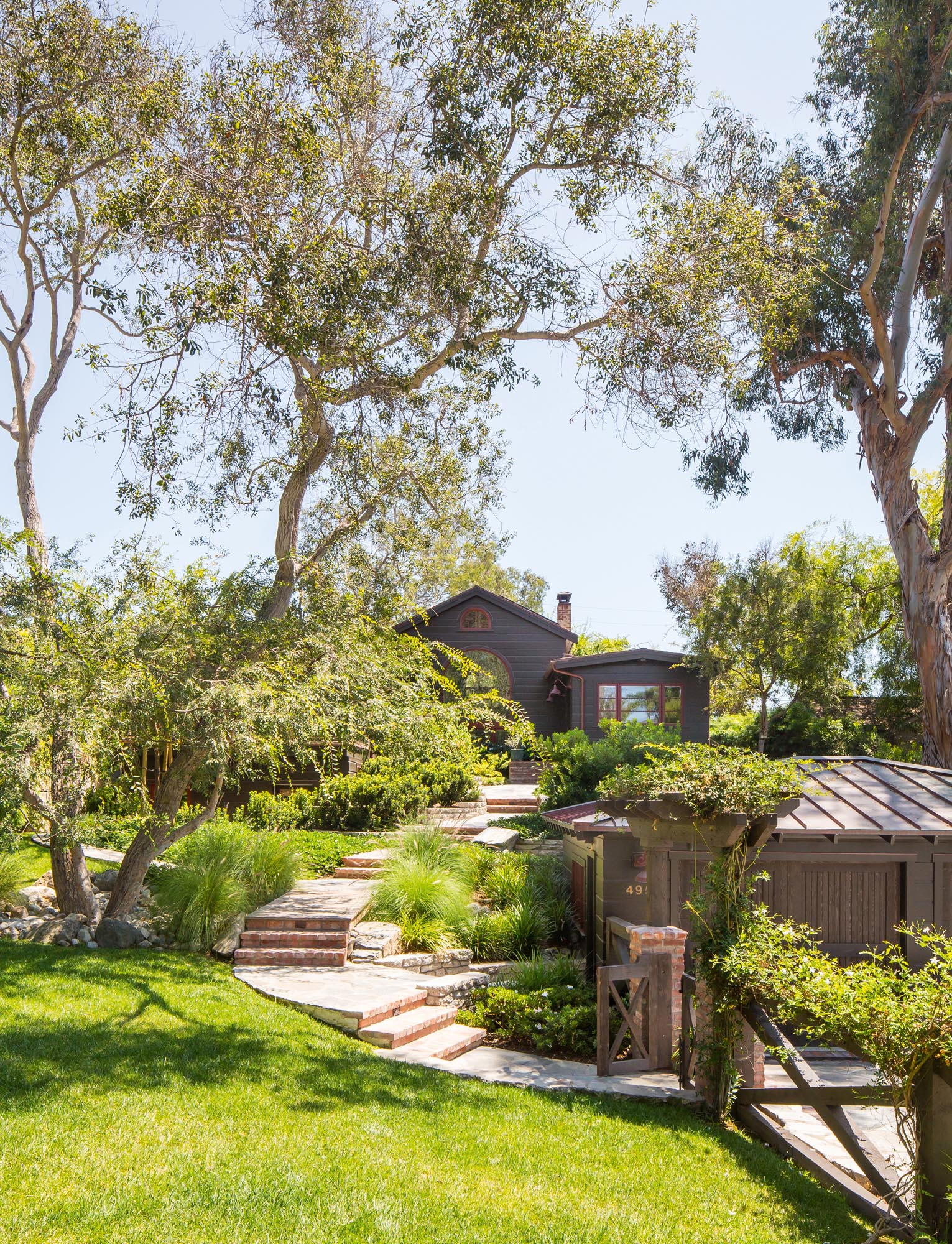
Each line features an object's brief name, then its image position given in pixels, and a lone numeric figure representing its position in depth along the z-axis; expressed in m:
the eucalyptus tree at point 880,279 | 13.73
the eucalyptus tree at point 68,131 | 8.47
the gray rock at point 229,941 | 9.06
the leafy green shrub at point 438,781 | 15.89
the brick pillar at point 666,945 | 6.74
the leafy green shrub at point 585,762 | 14.62
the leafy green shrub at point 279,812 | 15.16
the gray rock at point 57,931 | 8.73
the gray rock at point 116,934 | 8.73
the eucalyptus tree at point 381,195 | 8.09
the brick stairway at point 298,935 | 8.89
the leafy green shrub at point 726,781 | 5.72
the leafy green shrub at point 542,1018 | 7.45
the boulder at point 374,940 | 9.16
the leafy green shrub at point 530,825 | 14.31
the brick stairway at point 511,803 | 17.27
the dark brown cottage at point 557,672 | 21.58
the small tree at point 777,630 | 20.98
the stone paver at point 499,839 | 13.22
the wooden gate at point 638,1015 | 6.63
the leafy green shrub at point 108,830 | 8.04
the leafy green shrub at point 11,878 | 9.95
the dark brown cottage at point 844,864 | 8.55
